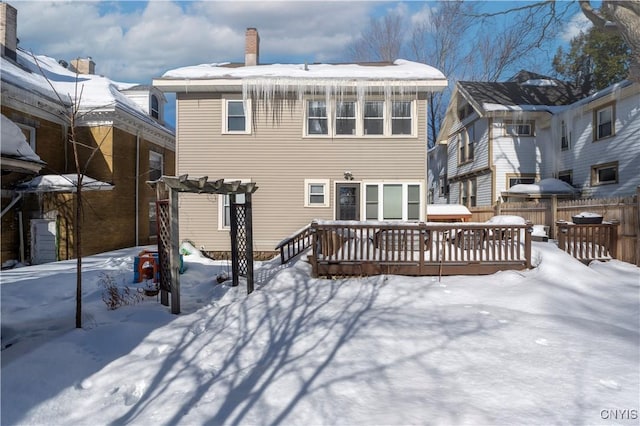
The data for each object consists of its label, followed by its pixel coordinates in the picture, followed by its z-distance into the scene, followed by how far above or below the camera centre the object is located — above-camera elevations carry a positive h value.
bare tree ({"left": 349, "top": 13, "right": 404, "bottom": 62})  27.83 +13.22
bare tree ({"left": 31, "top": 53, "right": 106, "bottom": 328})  4.64 -0.68
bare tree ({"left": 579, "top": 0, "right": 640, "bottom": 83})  8.91 +5.15
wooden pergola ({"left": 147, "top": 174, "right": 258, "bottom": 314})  5.71 -0.33
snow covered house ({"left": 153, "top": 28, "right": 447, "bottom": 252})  11.45 +1.79
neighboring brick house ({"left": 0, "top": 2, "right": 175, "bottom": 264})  11.66 +1.78
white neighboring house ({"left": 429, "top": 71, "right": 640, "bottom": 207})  13.87 +3.57
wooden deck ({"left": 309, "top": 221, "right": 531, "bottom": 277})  7.72 -1.03
